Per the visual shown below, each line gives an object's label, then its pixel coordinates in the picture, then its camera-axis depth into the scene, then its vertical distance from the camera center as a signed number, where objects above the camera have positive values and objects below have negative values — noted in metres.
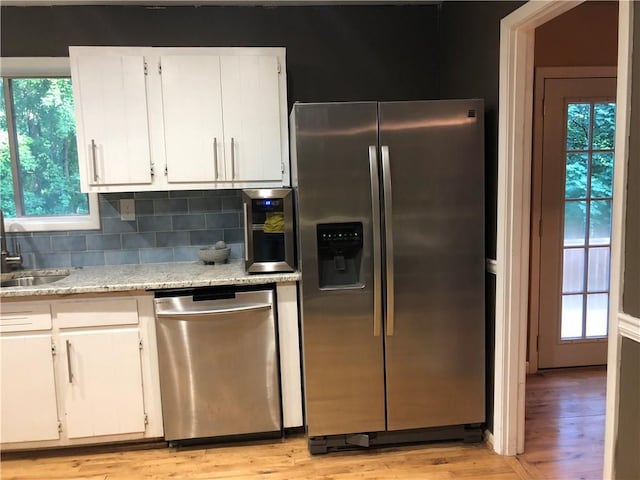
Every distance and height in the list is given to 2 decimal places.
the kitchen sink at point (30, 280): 2.75 -0.40
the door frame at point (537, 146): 3.19 +0.36
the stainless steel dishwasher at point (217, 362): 2.43 -0.81
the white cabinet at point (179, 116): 2.57 +0.52
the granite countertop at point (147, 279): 2.35 -0.37
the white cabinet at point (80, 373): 2.40 -0.83
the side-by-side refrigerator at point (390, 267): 2.26 -0.32
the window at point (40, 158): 2.90 +0.34
